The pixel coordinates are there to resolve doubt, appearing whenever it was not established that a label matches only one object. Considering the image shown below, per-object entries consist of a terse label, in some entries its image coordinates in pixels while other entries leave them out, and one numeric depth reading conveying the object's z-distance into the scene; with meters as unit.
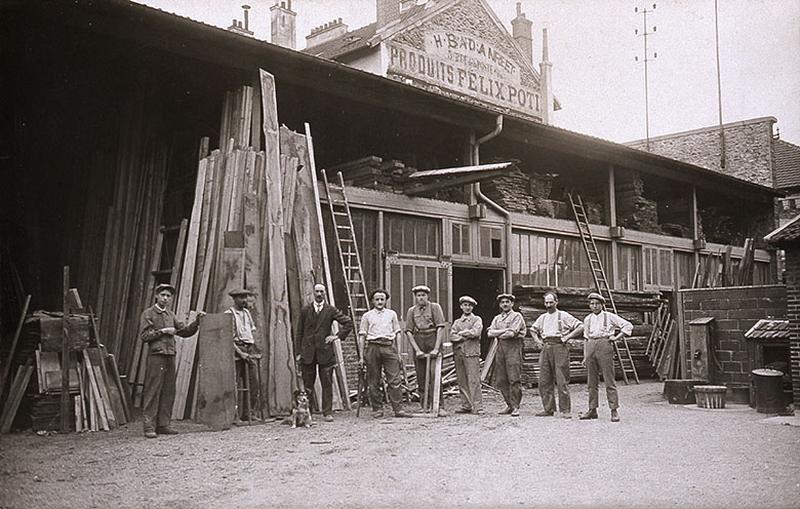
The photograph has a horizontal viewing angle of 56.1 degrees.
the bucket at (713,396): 11.98
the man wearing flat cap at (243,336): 9.49
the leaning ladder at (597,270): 17.19
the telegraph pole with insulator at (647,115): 32.51
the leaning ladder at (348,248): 12.71
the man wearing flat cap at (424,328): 11.00
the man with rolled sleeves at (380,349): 10.54
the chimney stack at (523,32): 32.41
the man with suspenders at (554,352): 10.72
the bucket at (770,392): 11.24
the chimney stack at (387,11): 25.98
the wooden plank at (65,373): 9.29
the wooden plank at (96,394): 9.43
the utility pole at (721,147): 30.12
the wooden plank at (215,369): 9.18
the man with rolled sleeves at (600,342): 10.31
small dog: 9.37
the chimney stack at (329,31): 29.45
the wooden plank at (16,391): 9.34
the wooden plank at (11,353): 9.70
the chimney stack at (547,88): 31.73
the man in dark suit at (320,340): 10.06
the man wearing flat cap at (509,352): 10.84
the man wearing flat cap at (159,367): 8.62
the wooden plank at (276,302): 10.26
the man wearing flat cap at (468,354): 11.07
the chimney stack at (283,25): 27.44
